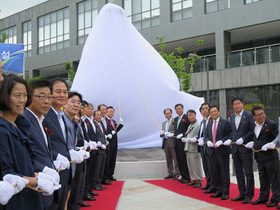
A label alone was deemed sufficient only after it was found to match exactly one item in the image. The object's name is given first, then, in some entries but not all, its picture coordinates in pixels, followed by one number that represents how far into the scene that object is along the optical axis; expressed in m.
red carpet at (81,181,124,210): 5.71
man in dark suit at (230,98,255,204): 5.84
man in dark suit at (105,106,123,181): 8.28
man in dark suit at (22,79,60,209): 2.72
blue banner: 10.31
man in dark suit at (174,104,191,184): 7.95
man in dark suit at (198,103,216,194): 6.75
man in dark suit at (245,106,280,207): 5.47
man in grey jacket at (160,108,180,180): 8.38
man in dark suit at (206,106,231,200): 6.23
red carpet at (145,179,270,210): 5.61
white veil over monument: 10.46
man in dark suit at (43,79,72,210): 3.28
